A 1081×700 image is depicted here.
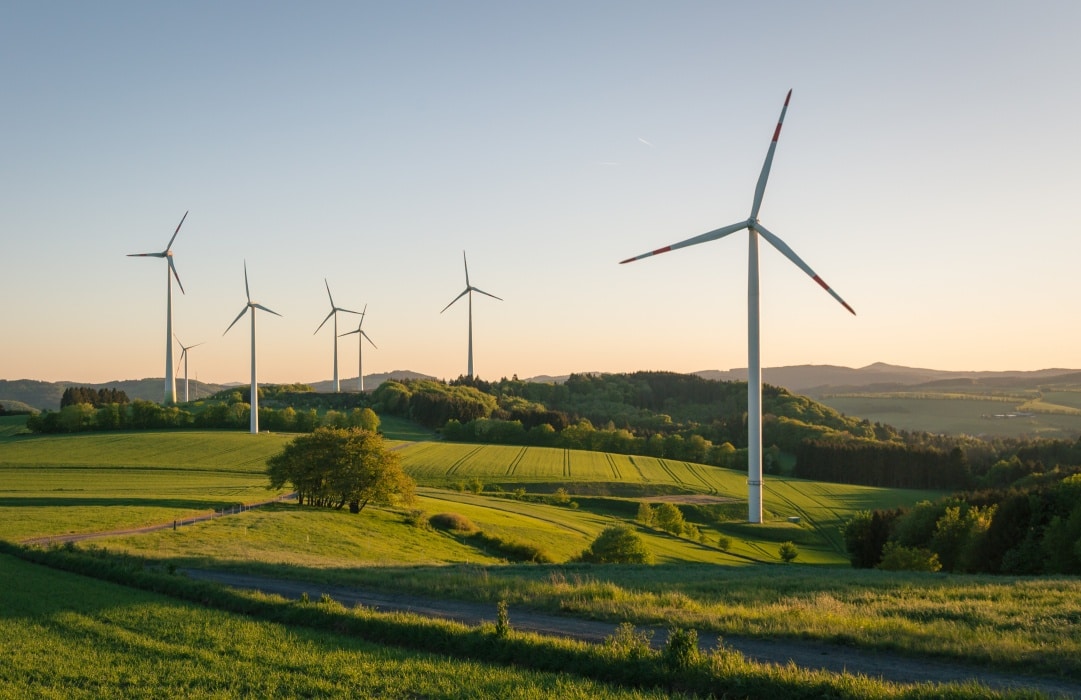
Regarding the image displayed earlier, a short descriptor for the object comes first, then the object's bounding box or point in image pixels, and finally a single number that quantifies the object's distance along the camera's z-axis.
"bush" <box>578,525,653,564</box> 67.44
